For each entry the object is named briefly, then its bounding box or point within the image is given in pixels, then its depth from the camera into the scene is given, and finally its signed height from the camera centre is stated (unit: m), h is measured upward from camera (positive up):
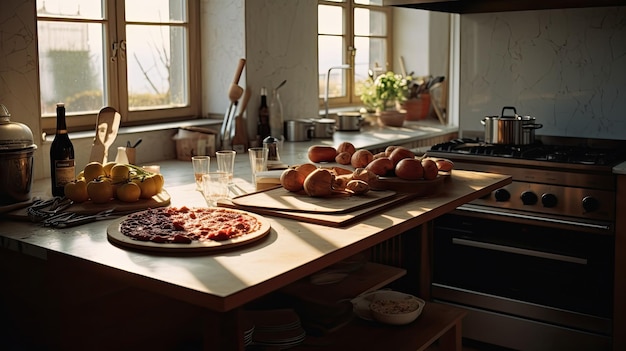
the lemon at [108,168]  2.52 -0.24
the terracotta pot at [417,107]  5.44 -0.09
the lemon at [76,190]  2.38 -0.30
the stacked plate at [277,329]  2.36 -0.74
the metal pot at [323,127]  4.40 -0.19
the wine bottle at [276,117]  4.19 -0.12
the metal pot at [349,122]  4.79 -0.17
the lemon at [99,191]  2.37 -0.30
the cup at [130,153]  3.17 -0.24
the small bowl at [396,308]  2.60 -0.75
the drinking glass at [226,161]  2.77 -0.24
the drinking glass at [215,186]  2.51 -0.30
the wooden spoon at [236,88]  3.84 +0.04
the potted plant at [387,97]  5.09 -0.02
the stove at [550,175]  3.23 -0.35
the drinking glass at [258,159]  2.88 -0.24
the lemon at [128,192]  2.41 -0.31
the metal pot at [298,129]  4.30 -0.20
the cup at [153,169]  2.78 -0.27
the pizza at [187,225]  1.96 -0.36
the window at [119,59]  3.38 +0.18
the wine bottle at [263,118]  4.13 -0.13
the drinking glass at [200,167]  2.73 -0.26
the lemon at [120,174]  2.45 -0.25
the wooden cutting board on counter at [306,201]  2.28 -0.33
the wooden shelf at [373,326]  2.46 -0.80
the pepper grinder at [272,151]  3.17 -0.24
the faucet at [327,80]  4.69 +0.09
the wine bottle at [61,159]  2.52 -0.21
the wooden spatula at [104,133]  2.86 -0.14
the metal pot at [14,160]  2.36 -0.20
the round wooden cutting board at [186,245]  1.88 -0.37
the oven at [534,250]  3.24 -0.70
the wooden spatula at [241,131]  3.91 -0.19
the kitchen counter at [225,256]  1.64 -0.39
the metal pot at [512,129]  3.76 -0.17
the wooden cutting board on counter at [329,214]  2.16 -0.35
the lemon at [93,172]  2.49 -0.25
